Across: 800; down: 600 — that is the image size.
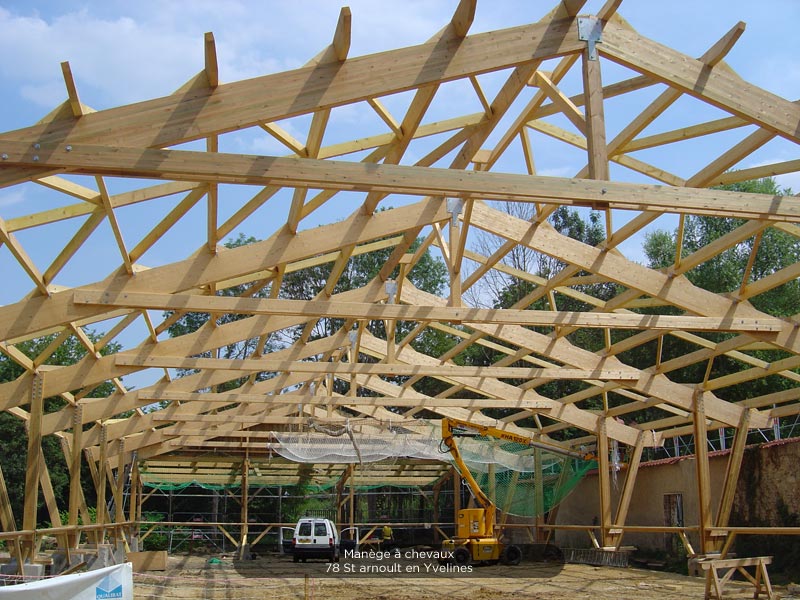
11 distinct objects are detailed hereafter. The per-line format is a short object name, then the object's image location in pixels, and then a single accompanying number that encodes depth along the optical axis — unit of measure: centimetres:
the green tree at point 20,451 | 2867
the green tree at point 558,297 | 3021
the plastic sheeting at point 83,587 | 696
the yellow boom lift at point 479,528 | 1706
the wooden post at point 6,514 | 1184
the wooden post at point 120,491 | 1841
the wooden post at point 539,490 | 1911
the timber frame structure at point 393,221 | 637
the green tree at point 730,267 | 2500
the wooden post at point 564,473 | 1848
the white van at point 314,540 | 1962
